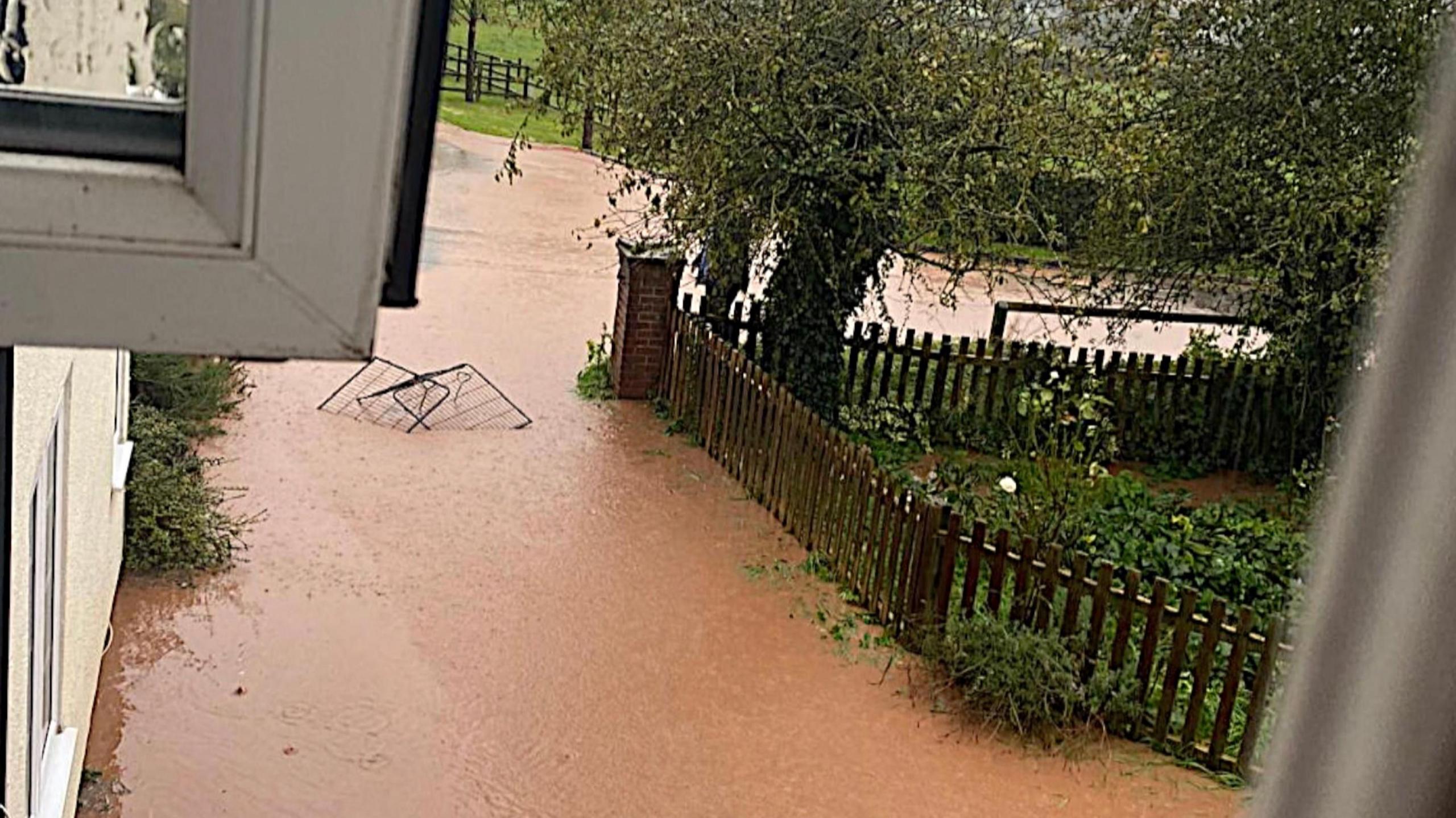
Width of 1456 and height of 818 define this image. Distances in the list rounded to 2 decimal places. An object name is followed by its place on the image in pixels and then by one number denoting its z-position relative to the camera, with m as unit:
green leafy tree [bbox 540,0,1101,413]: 8.63
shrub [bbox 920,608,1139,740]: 6.31
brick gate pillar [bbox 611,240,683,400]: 10.47
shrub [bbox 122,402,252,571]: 7.32
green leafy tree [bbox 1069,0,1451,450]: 8.58
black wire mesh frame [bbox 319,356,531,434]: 10.14
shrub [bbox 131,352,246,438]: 9.07
